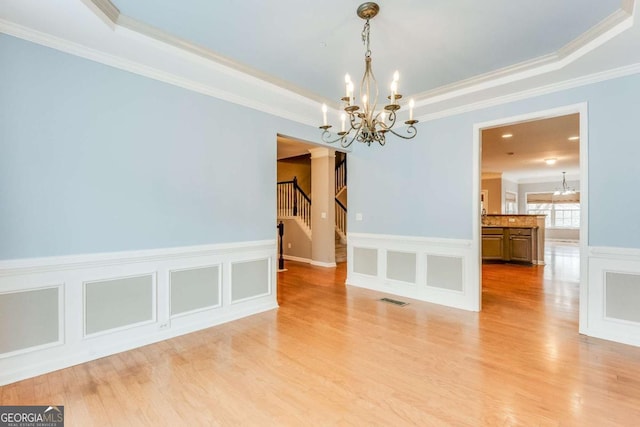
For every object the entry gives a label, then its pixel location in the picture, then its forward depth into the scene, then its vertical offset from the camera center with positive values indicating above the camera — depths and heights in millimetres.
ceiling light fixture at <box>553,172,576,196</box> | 12203 +969
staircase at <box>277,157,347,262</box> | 7945 +111
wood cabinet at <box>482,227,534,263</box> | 7113 -741
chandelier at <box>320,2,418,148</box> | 2217 +829
